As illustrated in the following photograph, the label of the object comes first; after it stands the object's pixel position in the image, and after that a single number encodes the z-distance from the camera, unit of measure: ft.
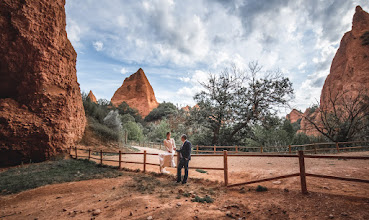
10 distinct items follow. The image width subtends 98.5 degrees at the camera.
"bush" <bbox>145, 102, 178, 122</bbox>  197.06
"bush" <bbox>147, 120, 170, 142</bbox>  119.44
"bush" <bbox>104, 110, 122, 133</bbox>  61.31
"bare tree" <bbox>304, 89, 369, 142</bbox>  52.78
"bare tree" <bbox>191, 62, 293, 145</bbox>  61.31
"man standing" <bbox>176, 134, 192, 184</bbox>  18.72
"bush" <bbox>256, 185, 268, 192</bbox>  15.75
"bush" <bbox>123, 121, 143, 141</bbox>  113.50
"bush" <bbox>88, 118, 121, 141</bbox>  50.62
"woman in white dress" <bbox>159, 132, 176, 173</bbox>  21.84
